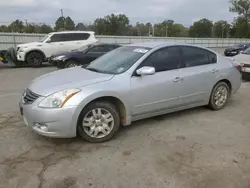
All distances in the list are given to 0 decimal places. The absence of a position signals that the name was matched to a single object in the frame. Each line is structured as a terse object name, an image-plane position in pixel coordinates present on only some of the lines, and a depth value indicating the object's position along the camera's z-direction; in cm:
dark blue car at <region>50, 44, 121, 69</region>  1109
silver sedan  357
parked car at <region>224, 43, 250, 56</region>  2187
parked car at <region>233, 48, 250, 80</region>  885
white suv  1327
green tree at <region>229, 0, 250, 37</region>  5700
